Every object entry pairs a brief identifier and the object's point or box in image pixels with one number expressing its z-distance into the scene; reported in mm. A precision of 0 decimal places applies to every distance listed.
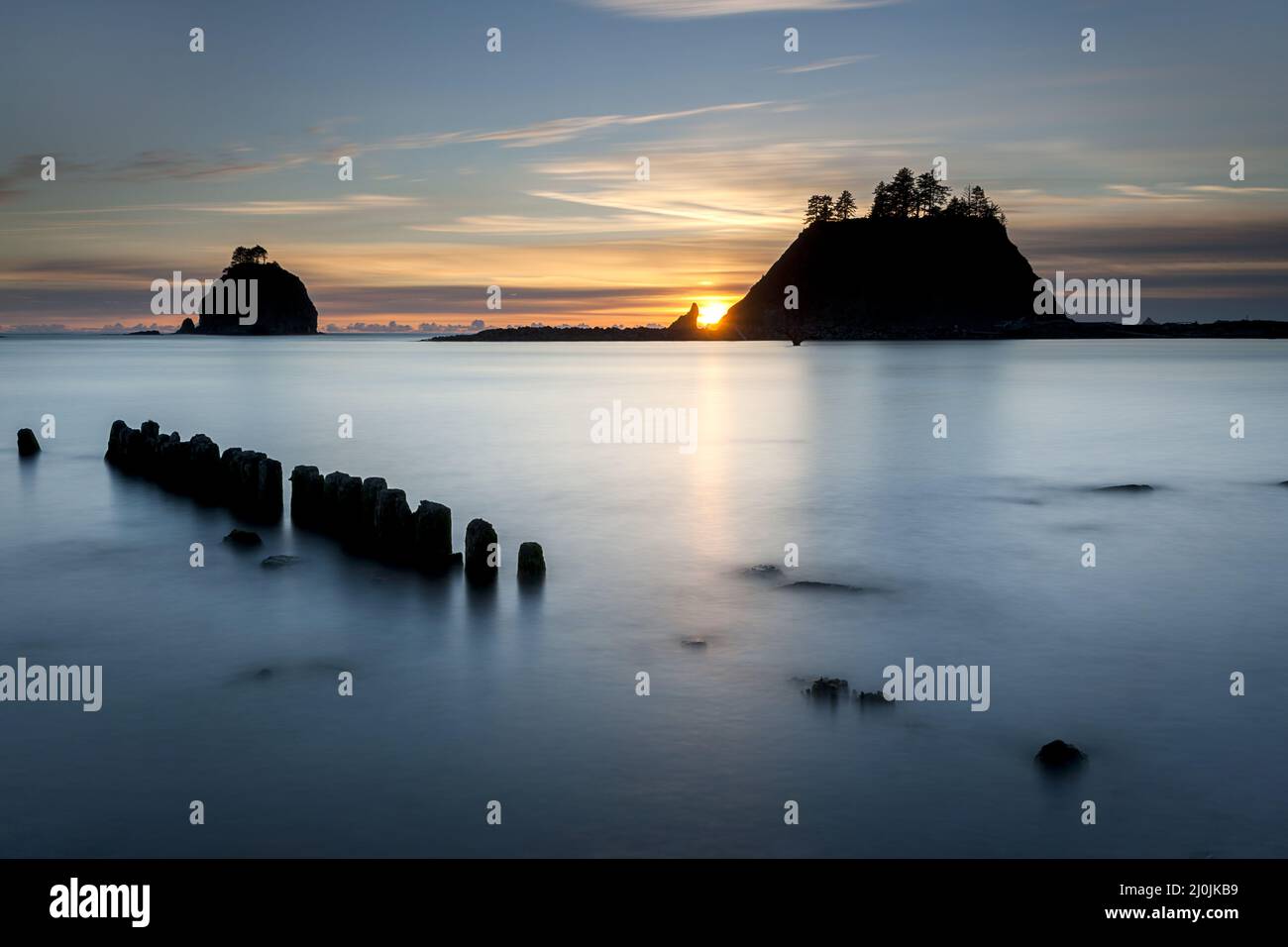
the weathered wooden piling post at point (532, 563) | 14016
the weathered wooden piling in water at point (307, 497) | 17125
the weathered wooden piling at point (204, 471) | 20688
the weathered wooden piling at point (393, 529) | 14852
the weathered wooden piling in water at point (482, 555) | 13438
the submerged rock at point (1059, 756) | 8147
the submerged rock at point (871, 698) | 9570
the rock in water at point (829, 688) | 9828
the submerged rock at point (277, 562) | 14594
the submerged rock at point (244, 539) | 15977
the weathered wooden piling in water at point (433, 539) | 14211
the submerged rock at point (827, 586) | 13945
